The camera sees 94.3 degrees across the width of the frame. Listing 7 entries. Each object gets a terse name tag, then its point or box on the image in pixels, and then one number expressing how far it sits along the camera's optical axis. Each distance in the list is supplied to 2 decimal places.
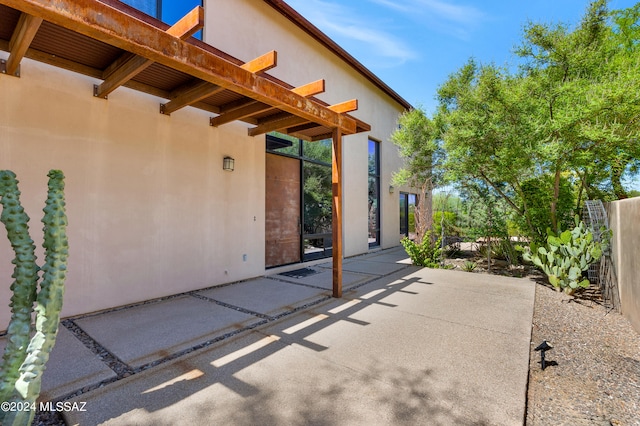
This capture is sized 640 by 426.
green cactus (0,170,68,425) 1.51
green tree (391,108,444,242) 7.89
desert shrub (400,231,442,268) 7.43
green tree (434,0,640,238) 4.83
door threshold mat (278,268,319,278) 6.26
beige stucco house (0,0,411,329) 3.04
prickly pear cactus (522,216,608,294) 4.82
